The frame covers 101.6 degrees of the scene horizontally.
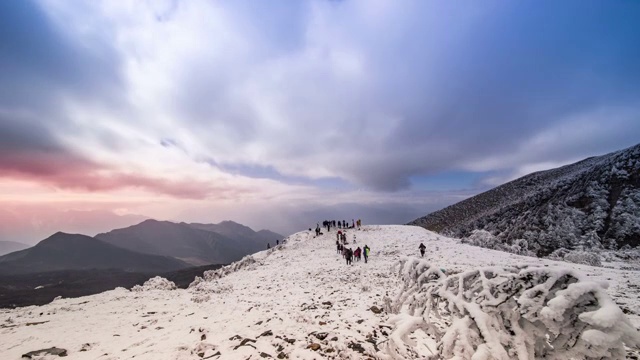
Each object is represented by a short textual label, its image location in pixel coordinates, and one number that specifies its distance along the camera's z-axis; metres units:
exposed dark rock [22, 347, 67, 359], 9.29
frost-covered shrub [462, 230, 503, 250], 31.41
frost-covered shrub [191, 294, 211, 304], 16.31
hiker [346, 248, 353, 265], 25.46
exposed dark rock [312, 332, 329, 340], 8.48
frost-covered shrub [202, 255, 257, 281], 33.84
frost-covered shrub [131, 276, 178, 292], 25.22
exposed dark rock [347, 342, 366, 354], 7.63
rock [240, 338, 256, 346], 8.48
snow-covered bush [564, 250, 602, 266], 21.90
